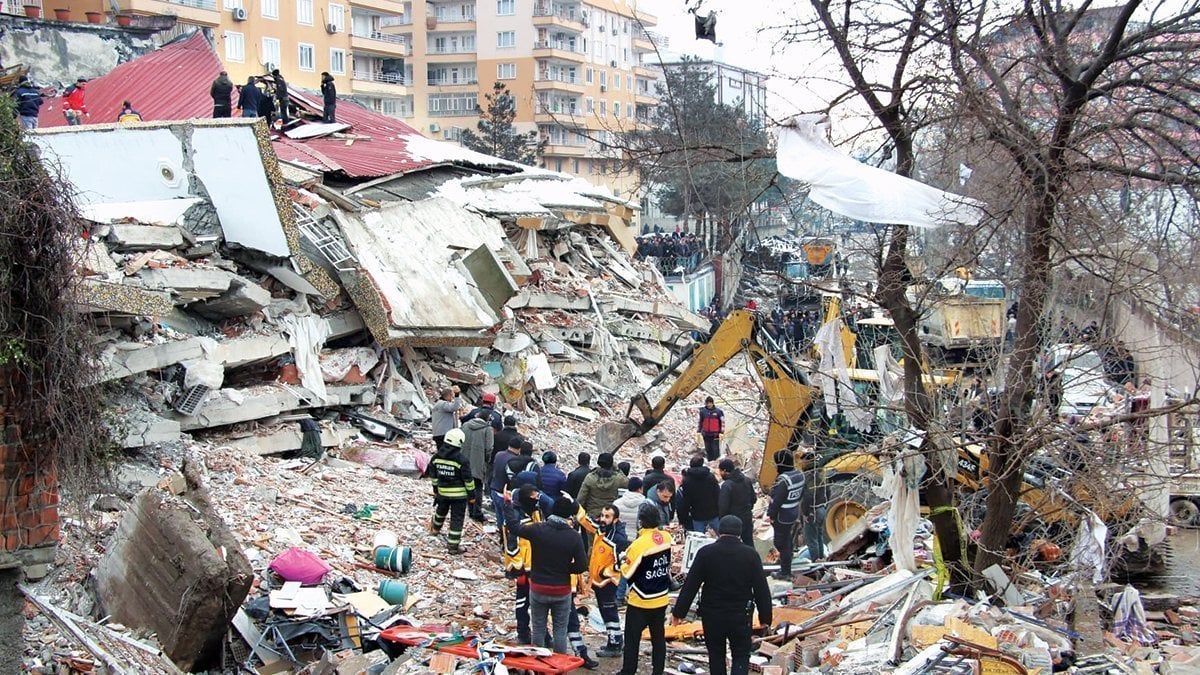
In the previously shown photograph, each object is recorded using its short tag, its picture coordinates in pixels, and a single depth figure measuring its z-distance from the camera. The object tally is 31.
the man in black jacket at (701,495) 11.48
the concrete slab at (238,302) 14.35
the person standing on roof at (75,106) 20.22
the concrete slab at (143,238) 13.80
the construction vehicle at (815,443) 9.46
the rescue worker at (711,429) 17.70
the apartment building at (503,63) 52.31
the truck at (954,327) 20.09
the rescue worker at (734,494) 11.33
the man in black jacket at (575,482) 11.60
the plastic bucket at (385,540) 11.34
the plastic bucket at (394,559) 10.94
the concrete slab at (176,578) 8.09
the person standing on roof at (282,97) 21.92
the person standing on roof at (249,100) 19.80
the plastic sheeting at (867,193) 7.96
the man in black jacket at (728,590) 7.97
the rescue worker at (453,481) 11.52
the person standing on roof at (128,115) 18.35
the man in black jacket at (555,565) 8.73
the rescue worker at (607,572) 9.20
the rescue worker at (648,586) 8.38
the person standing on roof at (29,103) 18.02
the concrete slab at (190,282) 13.54
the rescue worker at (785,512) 11.50
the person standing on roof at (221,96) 18.88
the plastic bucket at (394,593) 10.22
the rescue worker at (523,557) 9.21
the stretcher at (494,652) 8.52
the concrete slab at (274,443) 13.53
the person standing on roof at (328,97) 23.05
